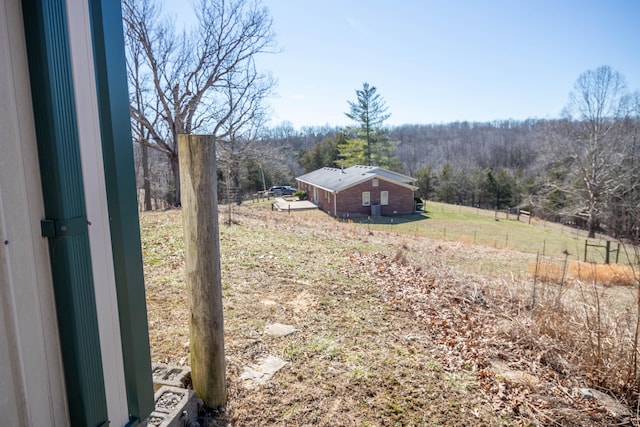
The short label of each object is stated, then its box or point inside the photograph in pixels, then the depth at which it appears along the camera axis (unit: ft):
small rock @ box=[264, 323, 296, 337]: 12.59
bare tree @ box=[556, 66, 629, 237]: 79.10
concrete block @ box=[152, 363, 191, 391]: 8.61
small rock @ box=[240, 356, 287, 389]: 9.86
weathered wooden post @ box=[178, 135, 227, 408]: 8.17
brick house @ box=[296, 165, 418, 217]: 84.33
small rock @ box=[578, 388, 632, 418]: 9.83
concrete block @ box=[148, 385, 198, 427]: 7.19
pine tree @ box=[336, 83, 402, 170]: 127.75
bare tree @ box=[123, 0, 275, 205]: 50.24
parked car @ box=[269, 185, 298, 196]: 138.57
